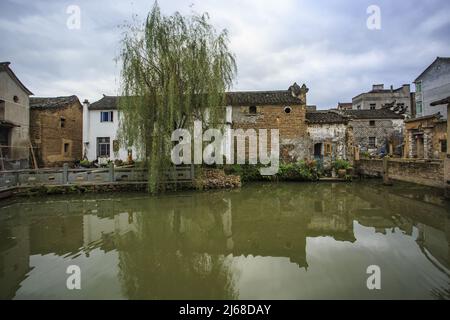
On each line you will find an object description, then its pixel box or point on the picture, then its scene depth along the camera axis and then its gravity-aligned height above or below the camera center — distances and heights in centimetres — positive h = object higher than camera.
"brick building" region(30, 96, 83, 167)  1448 +216
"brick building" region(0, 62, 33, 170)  1259 +243
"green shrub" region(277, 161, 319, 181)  1356 -67
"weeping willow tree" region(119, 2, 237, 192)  927 +322
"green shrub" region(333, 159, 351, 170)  1412 -24
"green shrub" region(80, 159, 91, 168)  1520 -10
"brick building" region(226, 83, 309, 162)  1585 +307
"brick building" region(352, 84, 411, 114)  2750 +764
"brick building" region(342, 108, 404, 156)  1980 +262
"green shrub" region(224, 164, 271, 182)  1355 -65
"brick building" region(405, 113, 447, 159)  1340 +143
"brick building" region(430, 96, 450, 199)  766 -16
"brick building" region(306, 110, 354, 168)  1550 +153
